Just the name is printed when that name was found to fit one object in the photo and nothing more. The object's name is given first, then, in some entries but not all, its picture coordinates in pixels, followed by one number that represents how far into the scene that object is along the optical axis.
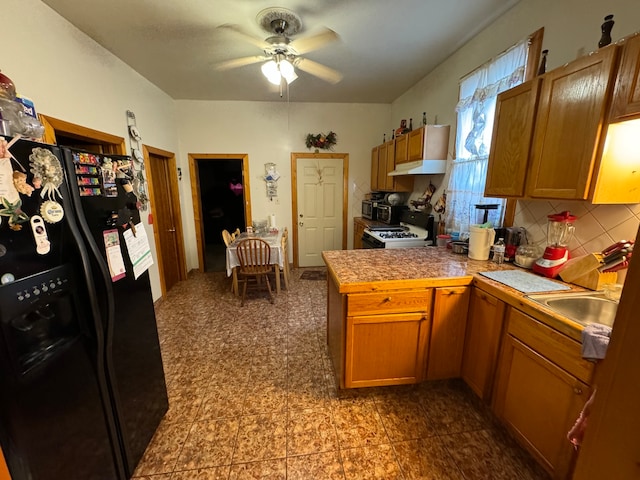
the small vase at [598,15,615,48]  1.31
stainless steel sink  1.39
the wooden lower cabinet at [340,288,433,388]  1.69
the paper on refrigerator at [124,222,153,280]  1.36
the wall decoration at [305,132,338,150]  4.39
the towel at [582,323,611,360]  1.04
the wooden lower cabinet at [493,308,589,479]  1.20
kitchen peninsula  1.28
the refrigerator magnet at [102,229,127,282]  1.22
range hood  2.91
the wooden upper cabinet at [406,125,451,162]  2.85
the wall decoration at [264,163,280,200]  4.42
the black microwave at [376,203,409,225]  3.84
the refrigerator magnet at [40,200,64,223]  0.93
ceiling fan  2.03
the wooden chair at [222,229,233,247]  3.55
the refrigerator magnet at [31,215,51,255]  0.90
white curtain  2.05
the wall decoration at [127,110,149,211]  2.90
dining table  3.35
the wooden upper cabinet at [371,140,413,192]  3.70
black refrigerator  0.84
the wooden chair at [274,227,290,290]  3.50
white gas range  3.09
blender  1.68
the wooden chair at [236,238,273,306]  3.26
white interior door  4.55
